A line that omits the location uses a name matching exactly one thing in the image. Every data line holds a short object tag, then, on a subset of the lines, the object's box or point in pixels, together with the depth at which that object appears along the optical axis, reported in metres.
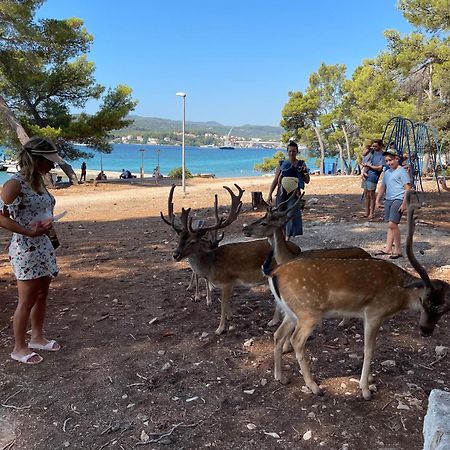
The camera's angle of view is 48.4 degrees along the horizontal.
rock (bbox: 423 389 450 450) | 2.46
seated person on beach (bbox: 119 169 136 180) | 38.53
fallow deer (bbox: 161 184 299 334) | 5.66
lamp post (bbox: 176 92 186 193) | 19.08
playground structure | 15.96
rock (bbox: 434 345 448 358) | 4.72
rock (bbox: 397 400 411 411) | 3.85
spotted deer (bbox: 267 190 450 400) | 4.01
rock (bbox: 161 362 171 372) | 4.60
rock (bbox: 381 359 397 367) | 4.54
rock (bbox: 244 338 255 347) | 5.08
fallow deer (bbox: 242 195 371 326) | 5.41
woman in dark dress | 7.87
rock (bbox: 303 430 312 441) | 3.54
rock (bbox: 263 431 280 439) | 3.58
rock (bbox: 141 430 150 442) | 3.57
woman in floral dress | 4.26
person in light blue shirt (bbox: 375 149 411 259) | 7.84
